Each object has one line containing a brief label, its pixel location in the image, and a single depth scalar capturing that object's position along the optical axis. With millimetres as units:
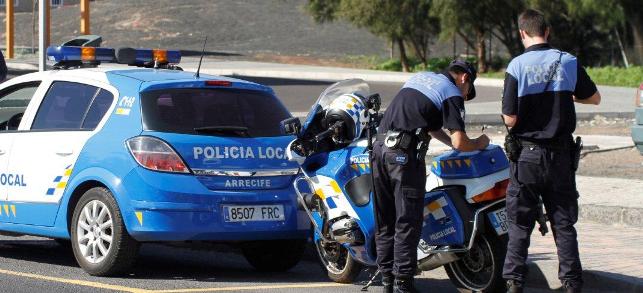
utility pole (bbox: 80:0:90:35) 41119
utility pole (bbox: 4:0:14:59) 48688
